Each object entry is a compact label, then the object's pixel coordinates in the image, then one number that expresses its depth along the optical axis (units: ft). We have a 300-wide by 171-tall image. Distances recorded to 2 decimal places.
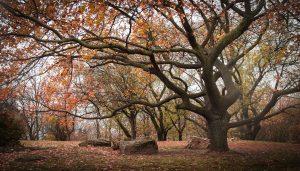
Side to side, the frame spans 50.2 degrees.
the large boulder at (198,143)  74.64
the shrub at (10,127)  59.00
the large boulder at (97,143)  73.72
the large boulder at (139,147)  59.78
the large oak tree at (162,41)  39.09
